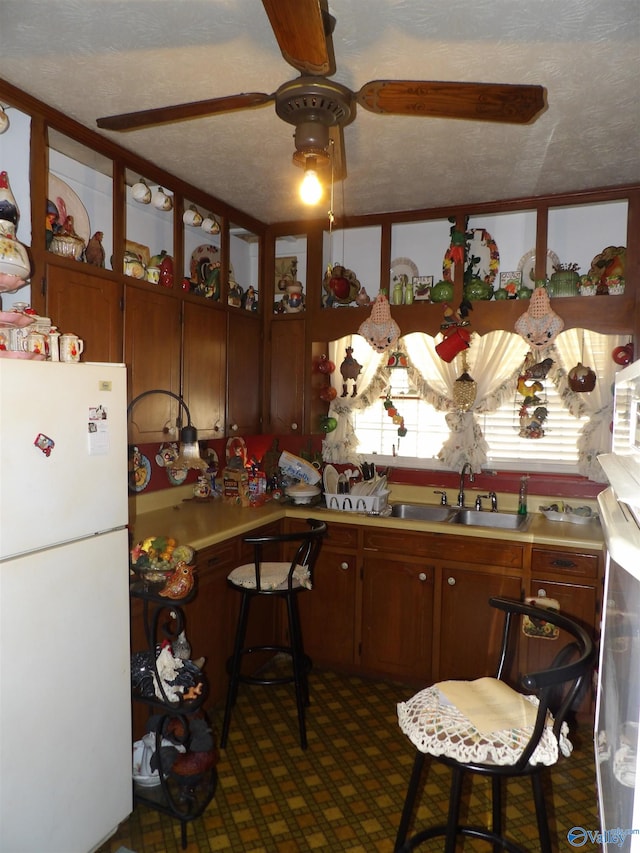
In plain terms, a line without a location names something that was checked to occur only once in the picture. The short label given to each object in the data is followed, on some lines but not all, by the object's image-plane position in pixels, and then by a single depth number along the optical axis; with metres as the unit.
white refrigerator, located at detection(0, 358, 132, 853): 1.65
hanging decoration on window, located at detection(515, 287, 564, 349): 3.14
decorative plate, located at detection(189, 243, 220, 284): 3.41
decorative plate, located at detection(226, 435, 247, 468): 3.68
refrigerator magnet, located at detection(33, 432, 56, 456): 1.72
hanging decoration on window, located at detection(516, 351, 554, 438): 3.43
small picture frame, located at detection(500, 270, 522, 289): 3.41
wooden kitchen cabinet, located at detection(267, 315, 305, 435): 3.84
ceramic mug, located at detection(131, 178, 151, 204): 2.74
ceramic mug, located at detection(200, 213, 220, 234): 3.17
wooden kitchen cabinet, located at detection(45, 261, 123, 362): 2.35
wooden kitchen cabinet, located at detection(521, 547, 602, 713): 2.80
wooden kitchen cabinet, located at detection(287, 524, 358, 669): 3.30
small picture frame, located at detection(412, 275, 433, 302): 3.58
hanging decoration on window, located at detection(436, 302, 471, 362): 3.34
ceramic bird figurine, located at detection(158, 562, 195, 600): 2.12
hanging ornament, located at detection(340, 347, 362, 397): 3.78
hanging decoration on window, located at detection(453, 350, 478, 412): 3.48
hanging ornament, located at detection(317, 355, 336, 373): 3.89
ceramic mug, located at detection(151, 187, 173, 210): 2.82
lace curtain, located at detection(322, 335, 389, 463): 3.82
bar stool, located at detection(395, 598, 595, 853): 1.43
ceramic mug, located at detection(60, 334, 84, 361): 2.01
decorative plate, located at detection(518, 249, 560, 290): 3.33
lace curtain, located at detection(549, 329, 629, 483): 3.27
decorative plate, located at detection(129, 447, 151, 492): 3.10
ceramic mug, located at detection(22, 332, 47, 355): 1.88
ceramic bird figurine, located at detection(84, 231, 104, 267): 2.54
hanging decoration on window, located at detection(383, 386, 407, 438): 3.78
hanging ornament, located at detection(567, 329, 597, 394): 3.24
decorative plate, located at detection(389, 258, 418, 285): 3.68
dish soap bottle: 3.35
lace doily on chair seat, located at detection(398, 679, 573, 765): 1.47
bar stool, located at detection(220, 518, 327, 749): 2.59
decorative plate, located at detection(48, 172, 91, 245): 2.54
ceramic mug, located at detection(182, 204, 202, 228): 3.12
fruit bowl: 2.22
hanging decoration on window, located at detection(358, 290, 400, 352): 3.45
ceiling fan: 1.29
